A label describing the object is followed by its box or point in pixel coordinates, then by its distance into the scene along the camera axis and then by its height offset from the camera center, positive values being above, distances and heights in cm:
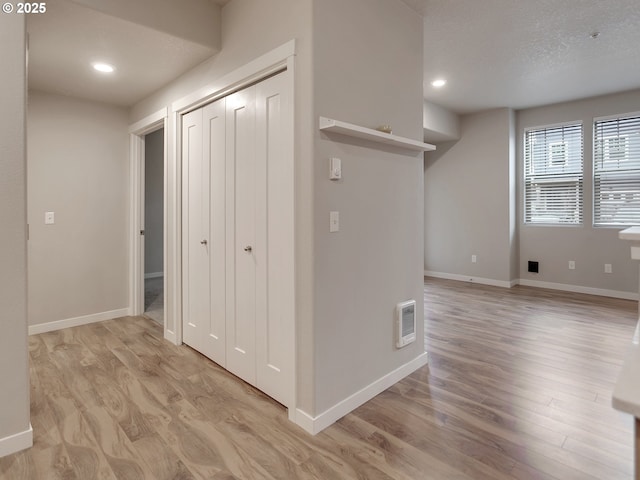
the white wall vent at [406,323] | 246 -60
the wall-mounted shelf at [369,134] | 188 +59
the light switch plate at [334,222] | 200 +8
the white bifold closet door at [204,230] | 272 +5
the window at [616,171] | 462 +84
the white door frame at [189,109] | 202 +94
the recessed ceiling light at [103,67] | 288 +137
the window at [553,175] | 507 +88
